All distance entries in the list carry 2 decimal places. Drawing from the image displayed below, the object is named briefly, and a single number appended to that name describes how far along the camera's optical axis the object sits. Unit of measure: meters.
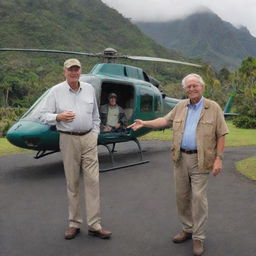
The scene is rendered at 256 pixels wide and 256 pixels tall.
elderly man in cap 3.57
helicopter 6.10
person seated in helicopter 7.40
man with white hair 3.19
